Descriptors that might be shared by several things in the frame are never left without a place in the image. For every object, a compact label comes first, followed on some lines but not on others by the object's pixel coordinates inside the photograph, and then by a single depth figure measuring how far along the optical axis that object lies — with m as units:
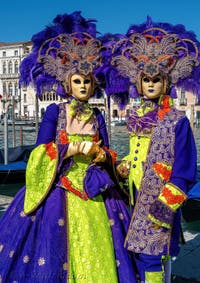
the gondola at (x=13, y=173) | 7.91
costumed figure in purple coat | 2.35
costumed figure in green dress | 2.47
